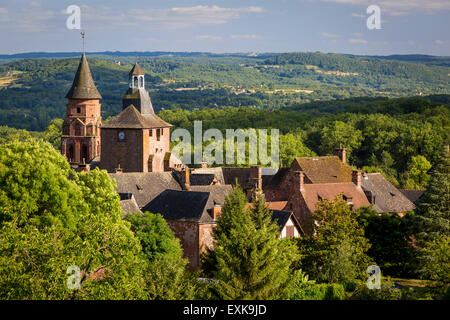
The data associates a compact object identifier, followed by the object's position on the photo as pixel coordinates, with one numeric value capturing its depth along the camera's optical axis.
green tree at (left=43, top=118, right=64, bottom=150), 169.40
